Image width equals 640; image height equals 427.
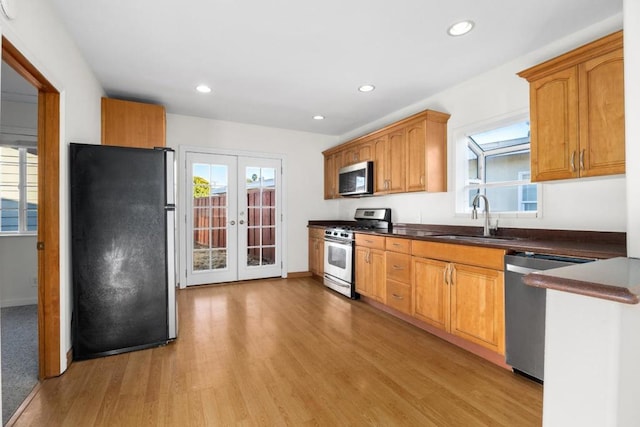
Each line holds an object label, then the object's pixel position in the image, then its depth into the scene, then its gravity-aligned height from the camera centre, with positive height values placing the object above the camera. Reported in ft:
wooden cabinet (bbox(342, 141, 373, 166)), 14.19 +3.01
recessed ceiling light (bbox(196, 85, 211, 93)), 10.98 +4.69
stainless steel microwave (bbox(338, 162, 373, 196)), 13.94 +1.67
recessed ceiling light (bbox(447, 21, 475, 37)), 7.18 +4.56
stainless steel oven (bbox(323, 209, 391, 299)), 13.04 -1.70
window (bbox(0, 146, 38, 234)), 11.87 +0.97
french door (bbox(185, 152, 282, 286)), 14.78 -0.22
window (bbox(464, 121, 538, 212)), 9.30 +1.49
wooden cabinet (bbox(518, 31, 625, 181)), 6.17 +2.28
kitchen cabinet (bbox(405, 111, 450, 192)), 10.95 +2.28
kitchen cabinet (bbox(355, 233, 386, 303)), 11.25 -2.13
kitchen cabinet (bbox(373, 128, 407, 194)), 12.16 +2.19
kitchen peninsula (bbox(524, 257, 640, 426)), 2.41 -1.14
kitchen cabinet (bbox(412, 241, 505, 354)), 7.32 -2.13
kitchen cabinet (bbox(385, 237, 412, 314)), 9.96 -2.11
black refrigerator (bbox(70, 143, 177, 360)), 7.68 -0.93
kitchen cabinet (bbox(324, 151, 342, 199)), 16.61 +2.32
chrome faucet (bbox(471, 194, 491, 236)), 9.29 +0.02
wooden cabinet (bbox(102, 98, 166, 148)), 10.85 +3.39
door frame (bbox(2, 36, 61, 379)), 6.84 -0.46
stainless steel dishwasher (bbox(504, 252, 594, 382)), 6.36 -2.27
